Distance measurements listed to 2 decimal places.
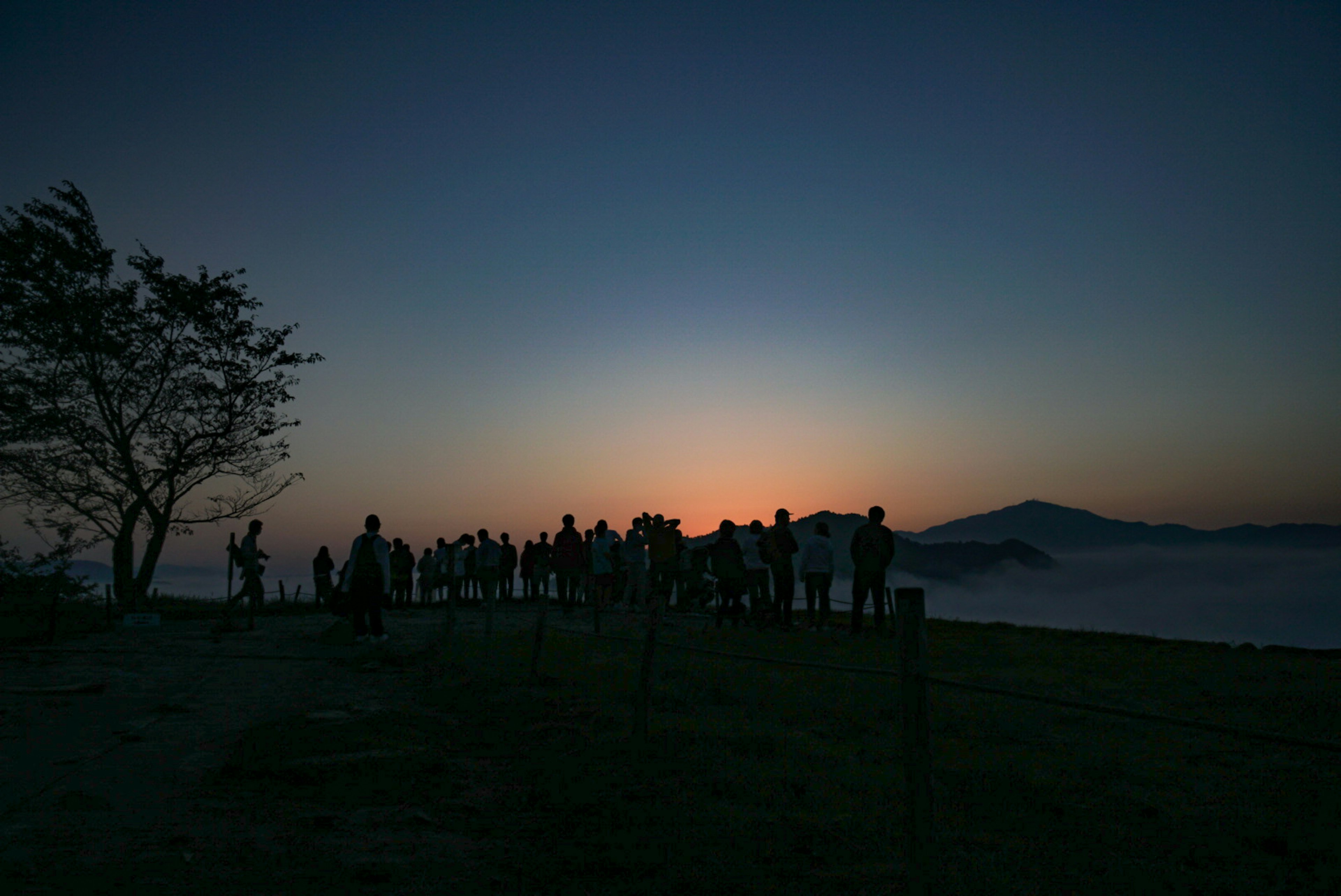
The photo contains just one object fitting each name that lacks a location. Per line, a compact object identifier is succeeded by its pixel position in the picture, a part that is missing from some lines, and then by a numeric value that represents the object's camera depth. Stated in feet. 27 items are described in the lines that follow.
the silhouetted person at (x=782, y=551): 48.98
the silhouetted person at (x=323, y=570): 71.46
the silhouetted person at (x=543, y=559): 68.59
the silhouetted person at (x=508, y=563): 77.87
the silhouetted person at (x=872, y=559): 44.29
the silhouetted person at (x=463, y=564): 77.30
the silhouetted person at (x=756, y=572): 51.55
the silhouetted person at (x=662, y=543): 53.42
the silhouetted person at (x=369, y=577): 42.09
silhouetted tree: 76.69
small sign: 55.98
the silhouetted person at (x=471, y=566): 76.74
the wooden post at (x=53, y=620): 45.98
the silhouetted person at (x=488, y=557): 68.33
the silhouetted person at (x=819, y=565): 48.42
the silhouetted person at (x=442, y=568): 77.00
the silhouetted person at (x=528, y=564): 73.36
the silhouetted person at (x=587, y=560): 64.23
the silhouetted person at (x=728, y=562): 49.85
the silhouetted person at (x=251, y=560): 55.36
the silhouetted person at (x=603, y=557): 59.00
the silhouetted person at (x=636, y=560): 55.16
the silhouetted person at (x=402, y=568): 73.31
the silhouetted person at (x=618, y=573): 64.39
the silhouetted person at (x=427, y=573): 78.84
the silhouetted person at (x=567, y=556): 63.77
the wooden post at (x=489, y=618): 47.60
